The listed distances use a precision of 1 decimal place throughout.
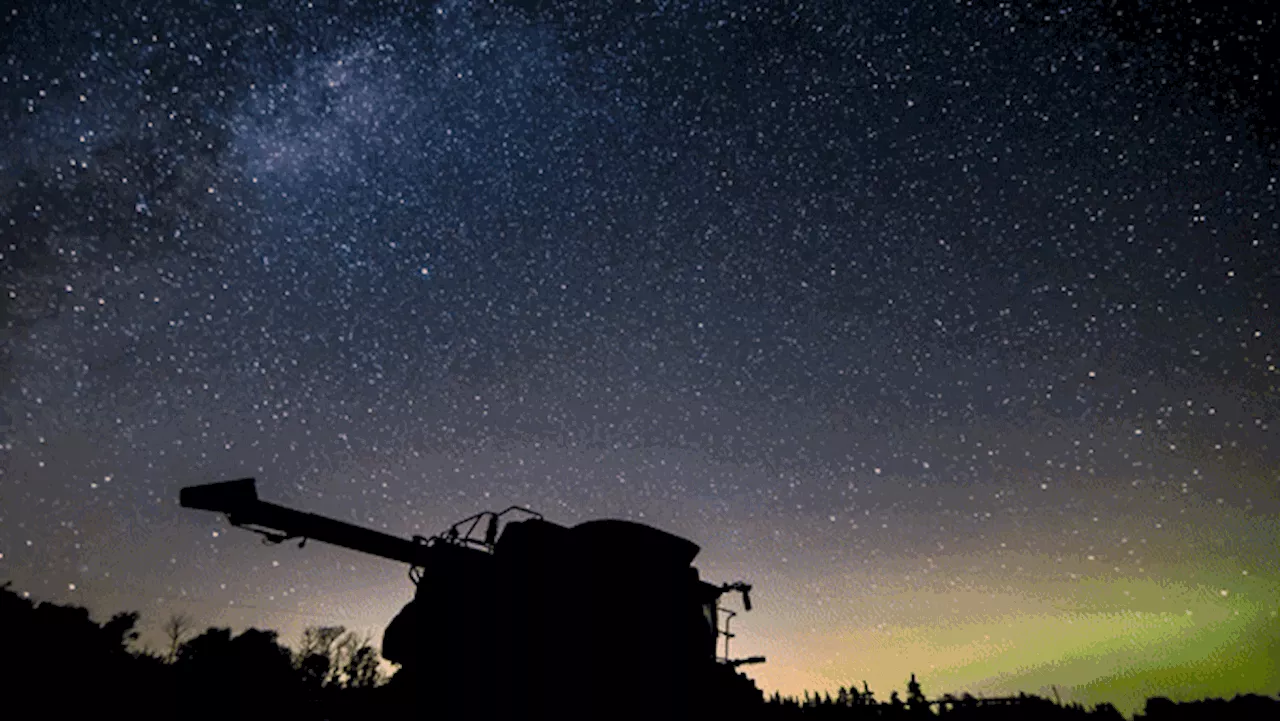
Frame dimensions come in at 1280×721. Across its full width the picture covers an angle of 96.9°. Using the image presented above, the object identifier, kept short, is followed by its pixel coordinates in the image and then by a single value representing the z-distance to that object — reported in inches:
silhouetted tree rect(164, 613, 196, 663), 1708.3
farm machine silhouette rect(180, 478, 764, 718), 321.7
